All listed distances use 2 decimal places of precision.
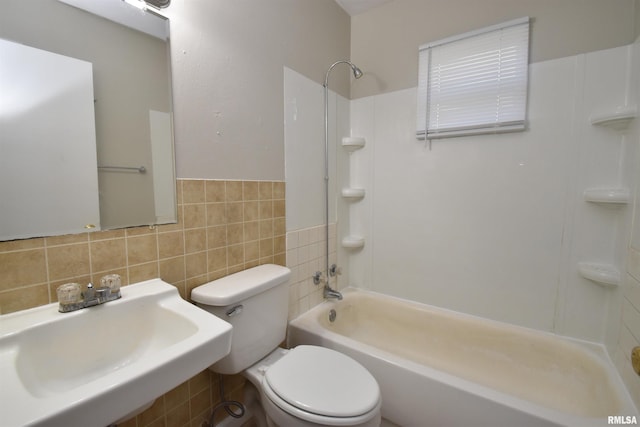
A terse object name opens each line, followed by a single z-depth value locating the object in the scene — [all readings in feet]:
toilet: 3.07
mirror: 2.46
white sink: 1.64
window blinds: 4.85
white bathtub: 3.50
